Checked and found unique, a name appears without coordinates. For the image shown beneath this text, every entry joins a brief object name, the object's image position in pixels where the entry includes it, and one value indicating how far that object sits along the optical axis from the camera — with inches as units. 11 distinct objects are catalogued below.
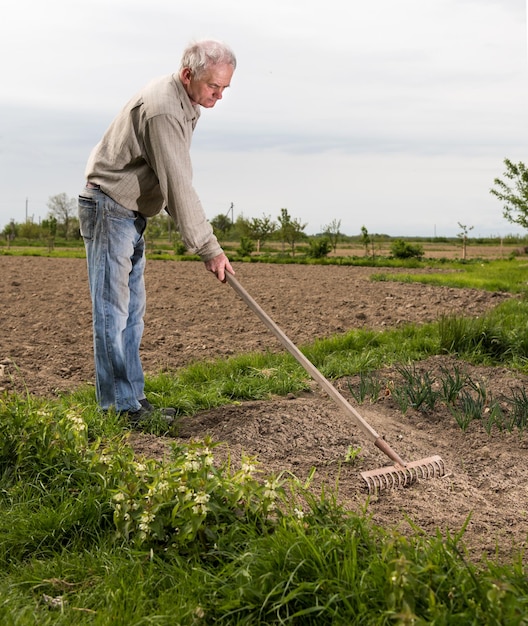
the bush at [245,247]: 957.8
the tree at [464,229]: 1079.8
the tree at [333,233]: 1183.6
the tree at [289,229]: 1117.1
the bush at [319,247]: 996.6
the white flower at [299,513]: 107.6
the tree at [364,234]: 1023.6
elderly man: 166.4
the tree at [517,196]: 751.7
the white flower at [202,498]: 107.0
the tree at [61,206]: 1900.8
